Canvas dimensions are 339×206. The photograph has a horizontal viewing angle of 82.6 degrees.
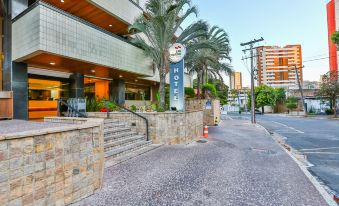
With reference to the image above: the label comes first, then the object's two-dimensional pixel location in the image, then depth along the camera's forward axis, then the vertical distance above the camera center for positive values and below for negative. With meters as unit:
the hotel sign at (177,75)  11.16 +1.79
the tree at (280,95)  55.62 +2.56
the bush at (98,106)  12.21 +0.03
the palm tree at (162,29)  12.80 +5.28
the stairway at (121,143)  6.94 -1.59
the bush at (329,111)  38.28 -1.69
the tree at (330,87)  30.53 +2.57
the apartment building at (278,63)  142.50 +31.05
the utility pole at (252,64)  23.73 +5.21
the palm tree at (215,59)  20.96 +5.21
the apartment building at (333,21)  46.09 +20.22
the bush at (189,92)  22.48 +1.54
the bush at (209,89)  24.14 +1.99
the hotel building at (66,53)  8.77 +2.84
